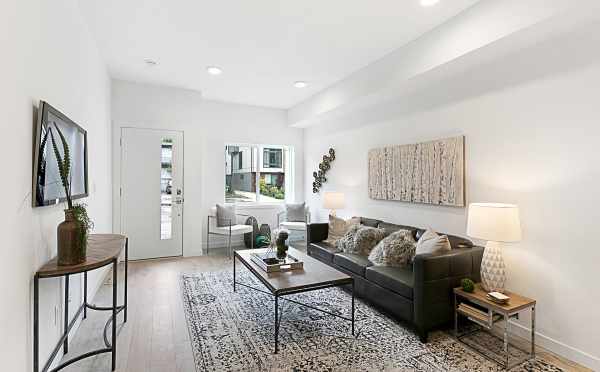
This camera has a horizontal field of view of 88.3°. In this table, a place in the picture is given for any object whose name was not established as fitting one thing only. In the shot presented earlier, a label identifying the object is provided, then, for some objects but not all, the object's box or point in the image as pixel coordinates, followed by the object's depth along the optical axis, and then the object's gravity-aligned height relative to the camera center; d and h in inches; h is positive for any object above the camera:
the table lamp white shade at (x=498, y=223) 92.9 -11.6
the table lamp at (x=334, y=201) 195.8 -10.6
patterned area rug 86.4 -50.1
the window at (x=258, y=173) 243.0 +8.6
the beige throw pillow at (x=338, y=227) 171.0 -23.8
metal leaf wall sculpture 220.4 +9.9
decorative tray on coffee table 110.0 -29.2
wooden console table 66.3 -20.9
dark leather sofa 97.4 -34.1
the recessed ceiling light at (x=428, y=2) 99.0 +59.0
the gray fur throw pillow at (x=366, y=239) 143.6 -26.0
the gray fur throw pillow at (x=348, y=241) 147.8 -27.9
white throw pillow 107.2 -21.0
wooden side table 87.0 -36.6
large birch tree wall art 125.7 +5.9
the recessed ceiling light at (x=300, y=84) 181.2 +59.7
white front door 189.3 -5.3
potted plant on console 72.7 -11.3
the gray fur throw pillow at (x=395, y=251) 122.0 -26.6
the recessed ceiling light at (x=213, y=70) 161.0 +60.3
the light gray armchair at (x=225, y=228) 206.5 -30.7
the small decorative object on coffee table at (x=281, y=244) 121.6 -23.8
